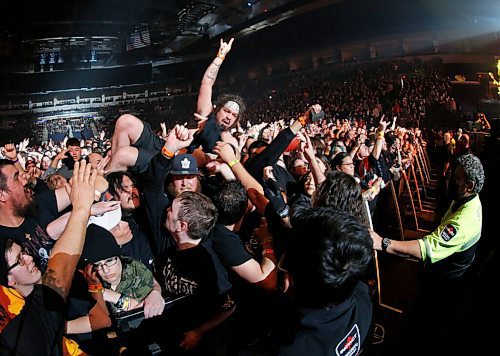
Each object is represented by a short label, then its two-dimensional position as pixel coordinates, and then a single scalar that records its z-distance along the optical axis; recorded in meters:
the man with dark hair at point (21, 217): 2.06
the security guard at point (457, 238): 2.40
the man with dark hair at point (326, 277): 1.01
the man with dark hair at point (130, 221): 2.29
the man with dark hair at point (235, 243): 1.93
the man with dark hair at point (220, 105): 3.09
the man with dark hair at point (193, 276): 1.91
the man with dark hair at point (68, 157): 5.23
